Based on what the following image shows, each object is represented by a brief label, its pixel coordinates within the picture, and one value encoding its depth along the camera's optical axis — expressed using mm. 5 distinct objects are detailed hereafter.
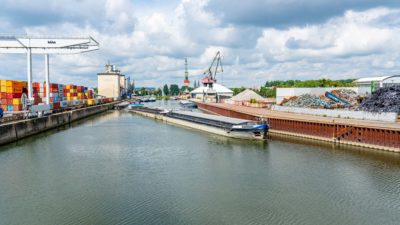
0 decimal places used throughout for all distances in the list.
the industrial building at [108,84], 146000
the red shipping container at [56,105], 56369
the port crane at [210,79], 130288
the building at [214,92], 125688
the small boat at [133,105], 91019
